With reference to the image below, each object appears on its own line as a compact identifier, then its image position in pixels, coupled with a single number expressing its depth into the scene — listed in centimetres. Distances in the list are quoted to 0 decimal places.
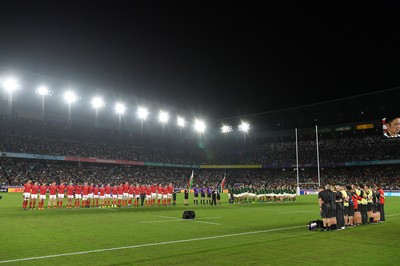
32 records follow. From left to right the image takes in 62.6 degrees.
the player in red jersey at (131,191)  2811
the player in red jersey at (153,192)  2867
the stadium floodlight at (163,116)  6440
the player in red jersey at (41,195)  2364
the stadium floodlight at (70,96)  5006
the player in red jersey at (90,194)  2627
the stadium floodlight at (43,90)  4873
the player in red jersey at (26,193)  2298
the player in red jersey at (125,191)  2758
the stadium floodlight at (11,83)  4462
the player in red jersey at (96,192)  2655
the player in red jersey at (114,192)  2738
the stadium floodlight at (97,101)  5312
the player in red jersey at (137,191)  2797
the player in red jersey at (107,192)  2662
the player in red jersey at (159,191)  2921
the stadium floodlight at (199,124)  7178
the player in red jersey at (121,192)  2761
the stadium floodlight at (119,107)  5796
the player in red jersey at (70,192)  2541
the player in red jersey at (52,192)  2458
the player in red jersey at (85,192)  2570
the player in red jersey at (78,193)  2542
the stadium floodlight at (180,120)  6894
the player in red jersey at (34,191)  2353
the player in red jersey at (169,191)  2969
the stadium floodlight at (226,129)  8194
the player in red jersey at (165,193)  2934
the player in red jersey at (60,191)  2488
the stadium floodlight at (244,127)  7345
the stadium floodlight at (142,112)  6044
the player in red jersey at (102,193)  2662
